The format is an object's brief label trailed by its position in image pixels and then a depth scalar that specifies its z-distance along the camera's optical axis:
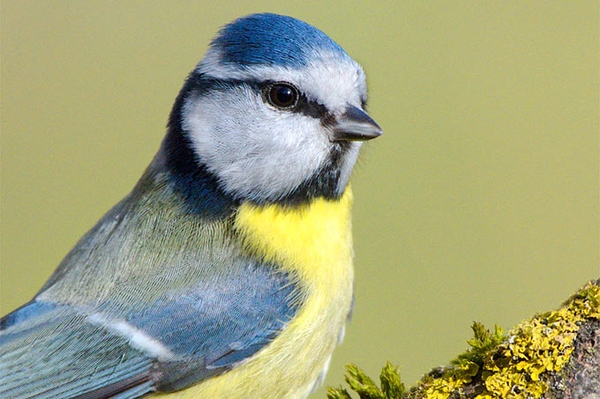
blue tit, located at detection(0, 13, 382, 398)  1.49
